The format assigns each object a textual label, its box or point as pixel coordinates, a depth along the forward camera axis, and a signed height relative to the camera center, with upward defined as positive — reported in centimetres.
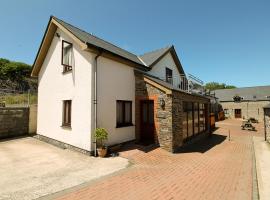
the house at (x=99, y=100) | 994 +36
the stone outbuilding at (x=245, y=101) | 4203 +109
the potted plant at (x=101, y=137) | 921 -159
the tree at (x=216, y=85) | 8588 +966
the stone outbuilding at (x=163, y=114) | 1062 -55
